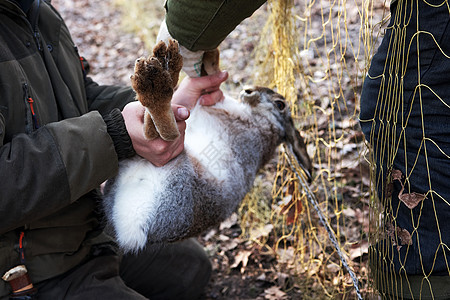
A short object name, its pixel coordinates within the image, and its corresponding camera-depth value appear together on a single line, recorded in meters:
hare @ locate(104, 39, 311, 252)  2.51
